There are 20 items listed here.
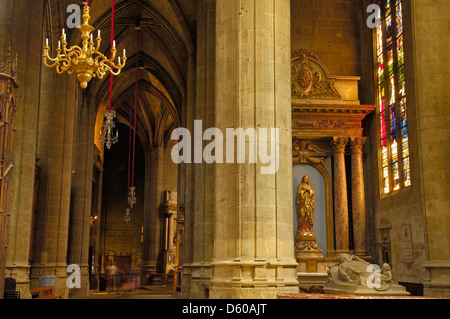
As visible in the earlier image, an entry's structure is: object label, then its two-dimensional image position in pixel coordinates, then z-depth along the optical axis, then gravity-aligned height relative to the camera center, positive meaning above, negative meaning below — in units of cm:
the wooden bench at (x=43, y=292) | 1603 -119
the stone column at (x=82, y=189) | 2673 +312
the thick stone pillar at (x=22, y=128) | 1423 +321
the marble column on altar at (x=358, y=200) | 1786 +169
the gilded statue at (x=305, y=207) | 1744 +143
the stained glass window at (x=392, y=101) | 1706 +477
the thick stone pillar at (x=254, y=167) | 981 +155
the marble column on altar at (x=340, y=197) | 1772 +177
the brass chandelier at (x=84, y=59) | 1056 +362
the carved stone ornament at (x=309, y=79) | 1838 +562
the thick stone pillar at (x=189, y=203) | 2081 +188
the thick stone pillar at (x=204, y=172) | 1645 +240
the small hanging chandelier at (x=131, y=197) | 2916 +290
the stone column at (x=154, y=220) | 3744 +224
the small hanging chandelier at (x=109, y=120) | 1698 +397
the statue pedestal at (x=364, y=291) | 974 -64
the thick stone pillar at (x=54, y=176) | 1961 +276
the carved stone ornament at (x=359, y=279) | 987 -46
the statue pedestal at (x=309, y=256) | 1712 -6
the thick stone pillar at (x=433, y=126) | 1036 +240
